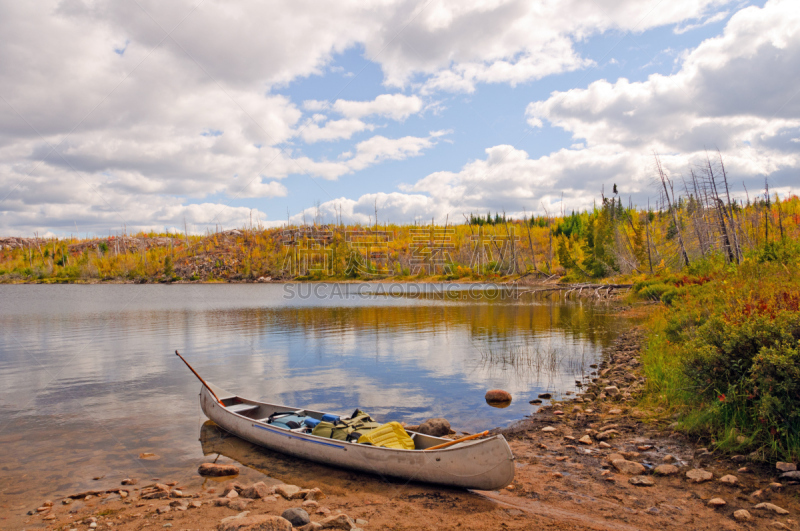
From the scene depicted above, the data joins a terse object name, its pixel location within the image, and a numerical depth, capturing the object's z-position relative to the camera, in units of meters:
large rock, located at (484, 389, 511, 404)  15.11
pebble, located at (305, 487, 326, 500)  8.55
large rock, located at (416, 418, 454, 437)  11.80
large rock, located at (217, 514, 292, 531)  6.64
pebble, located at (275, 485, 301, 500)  8.60
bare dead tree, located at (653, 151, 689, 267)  42.59
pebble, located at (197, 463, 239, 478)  10.14
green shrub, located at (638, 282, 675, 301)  35.26
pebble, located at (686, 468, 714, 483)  7.96
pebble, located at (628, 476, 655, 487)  8.11
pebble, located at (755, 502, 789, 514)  6.66
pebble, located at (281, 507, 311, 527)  7.20
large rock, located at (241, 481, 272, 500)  8.66
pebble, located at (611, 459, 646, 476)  8.61
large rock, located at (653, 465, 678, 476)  8.39
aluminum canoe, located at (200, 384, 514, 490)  8.12
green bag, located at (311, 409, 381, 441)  10.26
